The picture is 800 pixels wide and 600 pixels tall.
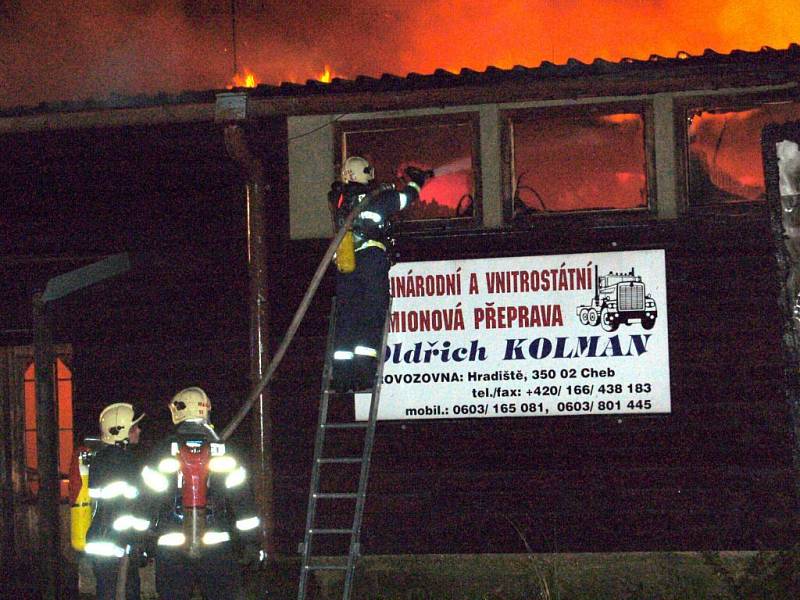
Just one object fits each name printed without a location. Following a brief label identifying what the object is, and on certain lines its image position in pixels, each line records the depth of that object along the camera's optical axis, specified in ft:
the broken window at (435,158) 61.41
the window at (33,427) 70.13
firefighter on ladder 49.65
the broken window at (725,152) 58.54
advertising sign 58.85
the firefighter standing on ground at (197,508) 45.73
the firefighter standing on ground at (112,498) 50.31
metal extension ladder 46.98
